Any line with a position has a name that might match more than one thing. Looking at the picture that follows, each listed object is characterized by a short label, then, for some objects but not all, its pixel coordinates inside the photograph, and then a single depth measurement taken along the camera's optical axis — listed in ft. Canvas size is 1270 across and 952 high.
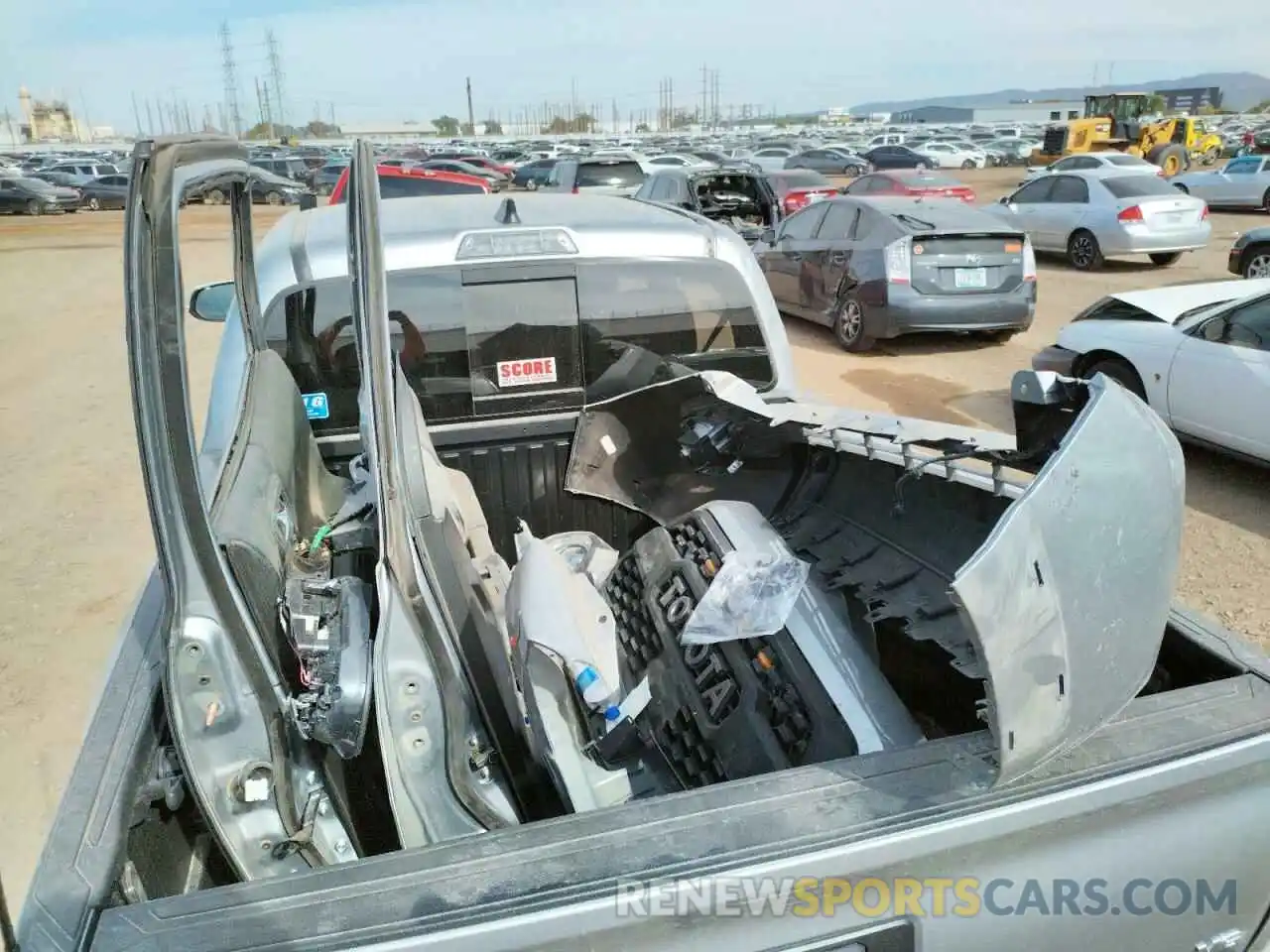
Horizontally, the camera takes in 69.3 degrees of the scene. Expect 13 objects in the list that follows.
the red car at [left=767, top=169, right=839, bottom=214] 62.64
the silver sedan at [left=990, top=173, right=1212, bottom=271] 46.96
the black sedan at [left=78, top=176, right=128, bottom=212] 112.37
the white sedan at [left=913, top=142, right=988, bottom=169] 138.82
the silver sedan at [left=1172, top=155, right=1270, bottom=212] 67.97
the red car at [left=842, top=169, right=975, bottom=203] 58.65
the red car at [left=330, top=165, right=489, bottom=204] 45.19
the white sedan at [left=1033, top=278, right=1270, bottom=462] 19.75
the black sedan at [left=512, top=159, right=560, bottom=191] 103.19
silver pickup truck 4.31
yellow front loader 93.61
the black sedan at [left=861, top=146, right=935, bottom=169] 123.03
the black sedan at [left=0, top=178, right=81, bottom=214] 103.09
